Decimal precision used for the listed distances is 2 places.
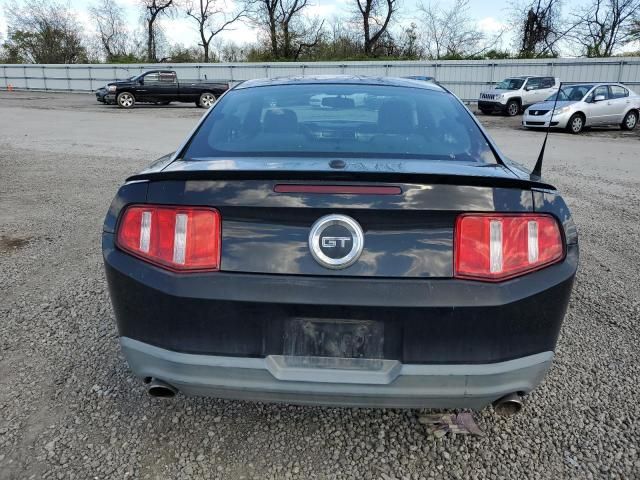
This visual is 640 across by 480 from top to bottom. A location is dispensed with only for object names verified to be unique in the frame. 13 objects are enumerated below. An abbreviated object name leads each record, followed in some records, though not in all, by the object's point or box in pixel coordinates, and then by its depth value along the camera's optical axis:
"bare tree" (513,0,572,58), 42.66
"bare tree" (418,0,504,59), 47.00
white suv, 22.28
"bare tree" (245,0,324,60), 48.69
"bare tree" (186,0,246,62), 53.47
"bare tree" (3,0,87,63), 51.03
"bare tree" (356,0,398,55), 45.91
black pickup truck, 24.17
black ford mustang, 1.80
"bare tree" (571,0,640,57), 41.50
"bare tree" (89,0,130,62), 57.16
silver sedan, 16.58
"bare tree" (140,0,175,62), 53.69
